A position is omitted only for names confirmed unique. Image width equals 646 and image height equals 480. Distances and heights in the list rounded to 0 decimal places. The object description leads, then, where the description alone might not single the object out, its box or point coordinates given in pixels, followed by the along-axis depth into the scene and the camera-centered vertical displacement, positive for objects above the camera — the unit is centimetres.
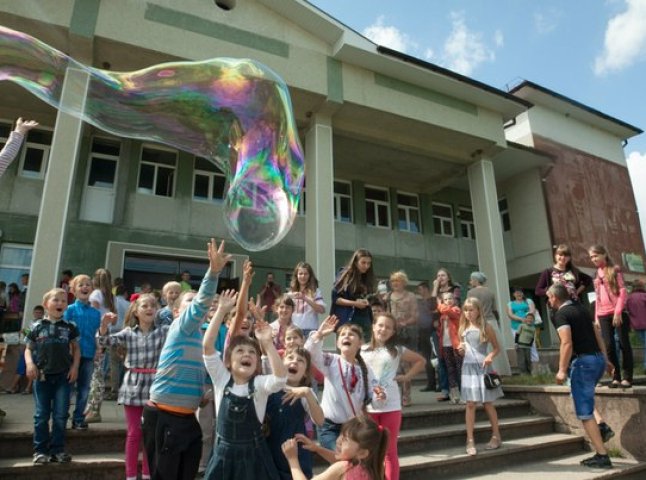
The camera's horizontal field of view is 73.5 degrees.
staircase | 373 -84
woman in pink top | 553 +62
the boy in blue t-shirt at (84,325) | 446 +45
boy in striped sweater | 284 -19
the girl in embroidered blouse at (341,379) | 334 -12
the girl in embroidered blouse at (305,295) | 515 +78
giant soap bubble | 388 +223
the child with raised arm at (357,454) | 230 -46
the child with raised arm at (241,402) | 254 -21
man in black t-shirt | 471 -2
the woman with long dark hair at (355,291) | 517 +85
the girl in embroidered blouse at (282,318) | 462 +49
